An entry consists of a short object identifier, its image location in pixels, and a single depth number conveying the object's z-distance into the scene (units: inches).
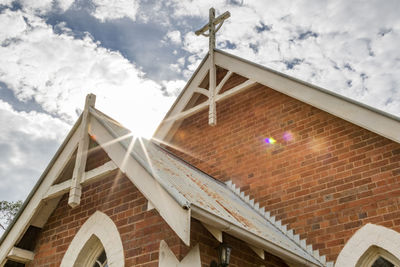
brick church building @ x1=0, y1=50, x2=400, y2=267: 215.3
